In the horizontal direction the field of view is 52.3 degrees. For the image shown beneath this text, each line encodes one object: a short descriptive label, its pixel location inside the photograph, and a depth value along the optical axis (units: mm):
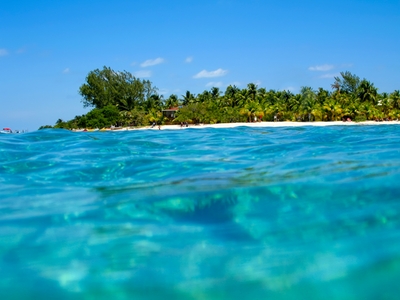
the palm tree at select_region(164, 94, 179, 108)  65363
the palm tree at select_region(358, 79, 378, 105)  58375
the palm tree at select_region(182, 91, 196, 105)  63044
